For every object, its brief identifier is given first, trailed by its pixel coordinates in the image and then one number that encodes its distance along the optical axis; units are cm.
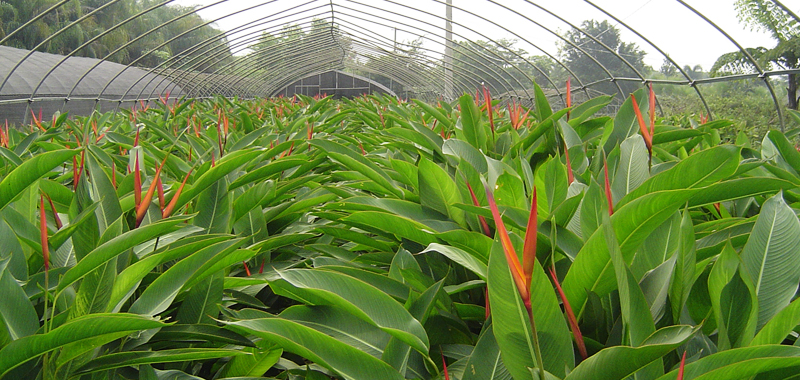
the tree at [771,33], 1333
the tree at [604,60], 1709
